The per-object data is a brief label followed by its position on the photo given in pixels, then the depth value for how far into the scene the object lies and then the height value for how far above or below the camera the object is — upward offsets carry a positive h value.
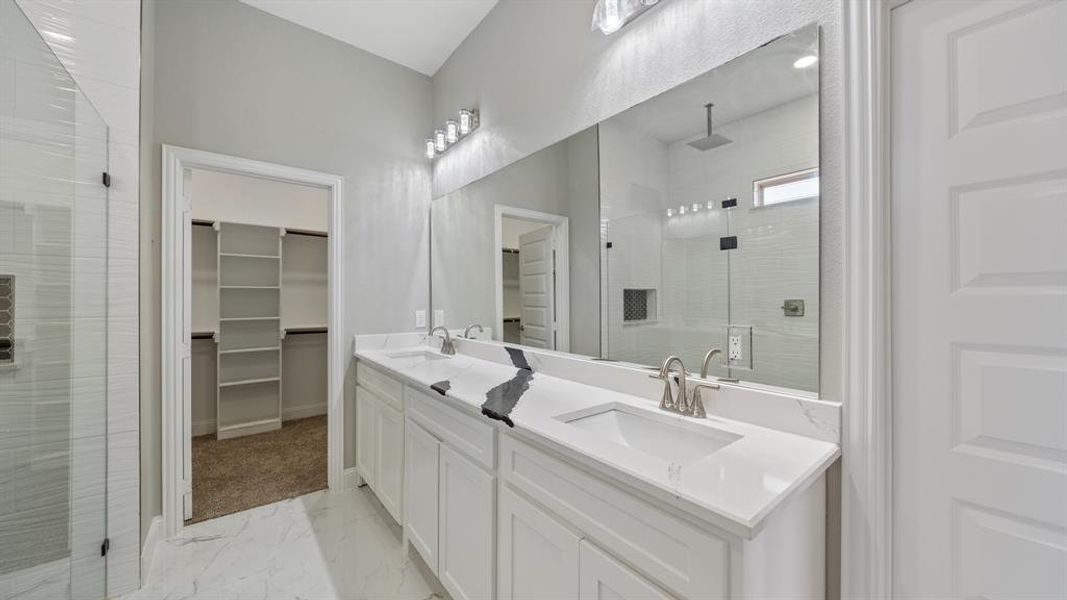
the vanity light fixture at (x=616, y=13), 1.43 +1.05
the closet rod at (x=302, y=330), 3.86 -0.27
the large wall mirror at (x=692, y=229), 1.10 +0.25
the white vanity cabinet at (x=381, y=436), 2.00 -0.74
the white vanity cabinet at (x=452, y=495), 1.30 -0.72
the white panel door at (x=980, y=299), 0.79 +0.00
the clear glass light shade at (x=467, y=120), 2.46 +1.12
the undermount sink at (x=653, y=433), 1.15 -0.41
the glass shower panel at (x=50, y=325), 1.16 -0.07
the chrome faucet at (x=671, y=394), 1.23 -0.29
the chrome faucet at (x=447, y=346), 2.59 -0.29
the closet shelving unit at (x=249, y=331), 3.54 -0.25
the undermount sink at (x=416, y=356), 2.42 -0.35
